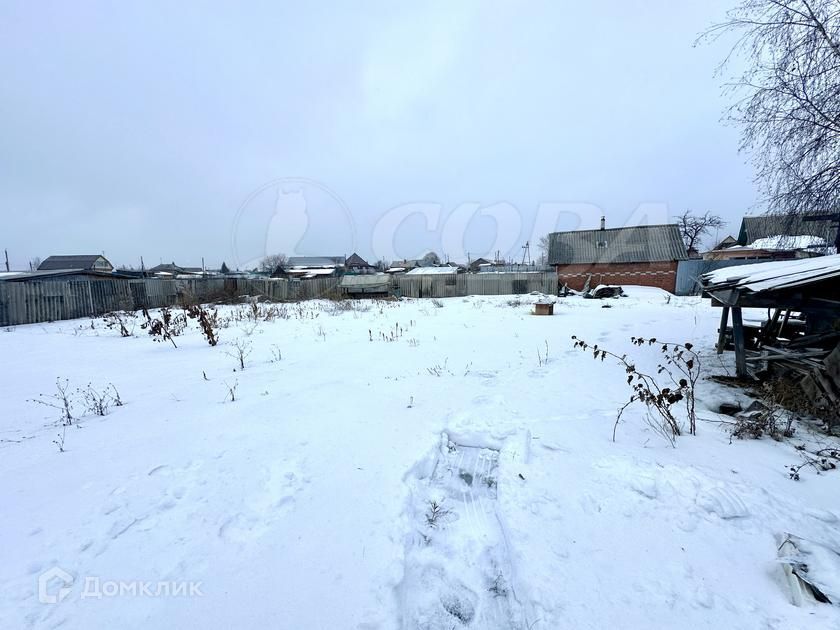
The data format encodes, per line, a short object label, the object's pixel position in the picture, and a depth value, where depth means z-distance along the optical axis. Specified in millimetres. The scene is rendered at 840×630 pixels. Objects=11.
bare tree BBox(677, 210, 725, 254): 35719
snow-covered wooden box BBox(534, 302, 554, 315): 11016
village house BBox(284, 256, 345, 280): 42344
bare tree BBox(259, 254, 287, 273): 71225
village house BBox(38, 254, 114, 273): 38031
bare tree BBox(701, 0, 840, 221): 4684
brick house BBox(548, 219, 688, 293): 22422
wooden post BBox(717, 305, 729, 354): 5484
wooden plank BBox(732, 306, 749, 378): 4223
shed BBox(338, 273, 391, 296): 22250
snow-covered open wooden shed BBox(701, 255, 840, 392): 3357
